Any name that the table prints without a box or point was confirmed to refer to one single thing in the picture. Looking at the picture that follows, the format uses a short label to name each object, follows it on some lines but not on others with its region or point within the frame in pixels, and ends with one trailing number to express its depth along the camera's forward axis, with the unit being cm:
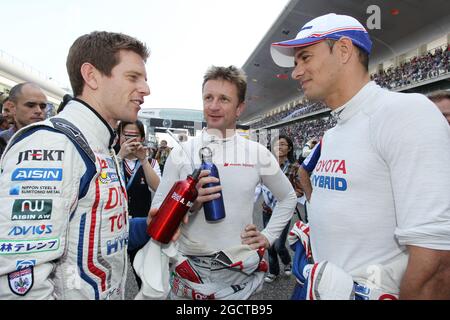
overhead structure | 1669
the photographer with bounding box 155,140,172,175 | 1159
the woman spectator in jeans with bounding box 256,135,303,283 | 391
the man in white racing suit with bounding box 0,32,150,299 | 91
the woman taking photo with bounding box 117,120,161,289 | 282
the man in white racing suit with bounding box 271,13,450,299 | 93
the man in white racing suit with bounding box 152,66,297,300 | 172
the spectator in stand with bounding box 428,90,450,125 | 227
